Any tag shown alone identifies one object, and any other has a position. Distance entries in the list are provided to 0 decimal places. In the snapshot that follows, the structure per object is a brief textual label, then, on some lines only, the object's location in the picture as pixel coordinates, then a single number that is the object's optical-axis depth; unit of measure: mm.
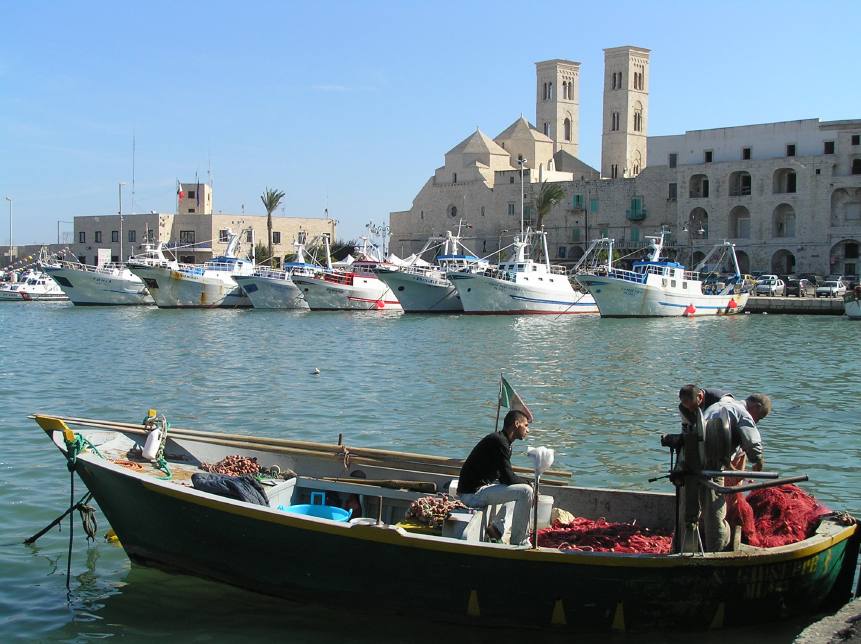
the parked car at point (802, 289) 62422
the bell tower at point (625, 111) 96125
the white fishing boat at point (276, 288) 66562
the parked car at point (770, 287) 63875
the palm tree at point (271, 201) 94688
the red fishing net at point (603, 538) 9195
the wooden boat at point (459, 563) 8500
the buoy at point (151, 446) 11227
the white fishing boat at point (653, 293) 55469
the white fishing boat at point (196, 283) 66875
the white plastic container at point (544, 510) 9688
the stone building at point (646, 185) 70250
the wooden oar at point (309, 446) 11180
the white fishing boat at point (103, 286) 70750
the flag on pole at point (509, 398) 9256
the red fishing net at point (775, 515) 9031
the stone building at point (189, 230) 97188
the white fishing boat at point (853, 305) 51062
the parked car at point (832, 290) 61062
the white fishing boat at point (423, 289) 60906
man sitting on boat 8805
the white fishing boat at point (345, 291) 64688
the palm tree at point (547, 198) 86812
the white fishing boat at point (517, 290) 58344
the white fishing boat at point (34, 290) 84750
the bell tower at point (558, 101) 108438
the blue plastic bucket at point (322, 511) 9922
